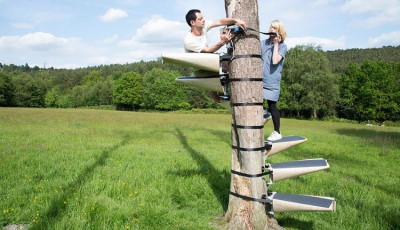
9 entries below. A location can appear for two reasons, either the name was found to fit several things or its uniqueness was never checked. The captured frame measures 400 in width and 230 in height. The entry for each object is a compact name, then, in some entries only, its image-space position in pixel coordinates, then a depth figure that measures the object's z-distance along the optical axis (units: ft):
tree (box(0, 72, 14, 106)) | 275.80
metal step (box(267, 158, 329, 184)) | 14.84
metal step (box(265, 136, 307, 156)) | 16.10
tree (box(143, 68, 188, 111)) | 299.38
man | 15.56
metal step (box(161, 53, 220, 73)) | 14.57
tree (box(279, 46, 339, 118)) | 206.80
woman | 17.12
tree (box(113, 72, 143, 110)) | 316.40
